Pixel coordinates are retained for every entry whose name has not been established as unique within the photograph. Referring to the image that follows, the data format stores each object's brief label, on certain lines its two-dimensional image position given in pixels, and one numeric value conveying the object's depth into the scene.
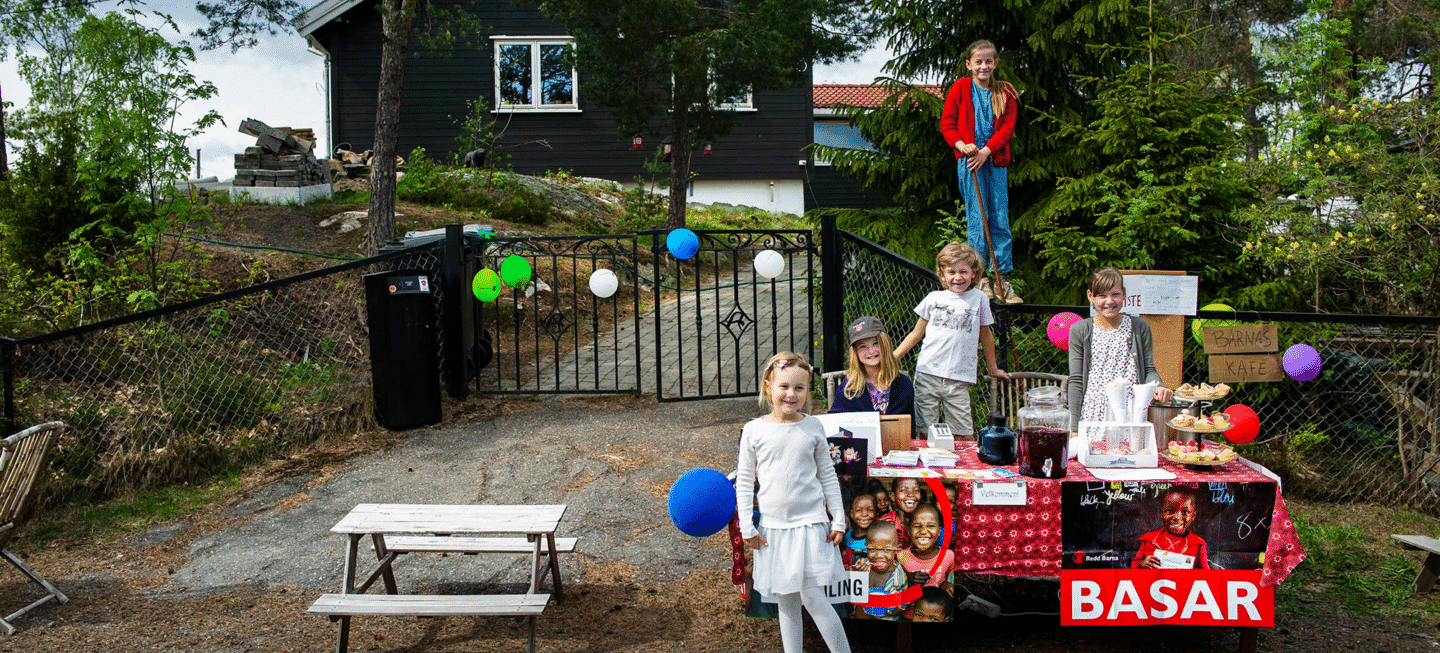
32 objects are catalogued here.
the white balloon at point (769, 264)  7.79
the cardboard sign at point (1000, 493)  3.80
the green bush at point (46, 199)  8.09
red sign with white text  3.80
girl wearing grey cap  4.57
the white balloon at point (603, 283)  8.05
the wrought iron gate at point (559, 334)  8.53
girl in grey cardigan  4.81
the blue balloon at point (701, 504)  3.61
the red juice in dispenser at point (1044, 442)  3.82
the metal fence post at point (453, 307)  8.30
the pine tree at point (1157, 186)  7.51
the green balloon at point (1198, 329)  6.47
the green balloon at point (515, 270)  8.08
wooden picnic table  3.89
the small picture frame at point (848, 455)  3.82
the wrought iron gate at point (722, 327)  8.16
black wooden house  19.77
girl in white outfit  3.60
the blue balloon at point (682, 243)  7.88
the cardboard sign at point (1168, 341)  5.65
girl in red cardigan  6.93
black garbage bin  7.51
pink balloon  5.91
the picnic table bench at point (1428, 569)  4.67
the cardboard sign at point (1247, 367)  6.01
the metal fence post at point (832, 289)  7.78
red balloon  4.30
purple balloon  5.79
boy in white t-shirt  5.14
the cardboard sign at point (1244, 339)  6.00
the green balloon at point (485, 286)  8.07
